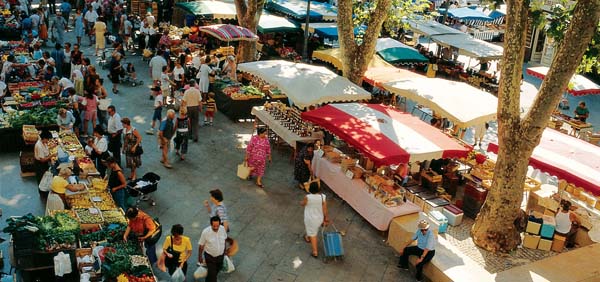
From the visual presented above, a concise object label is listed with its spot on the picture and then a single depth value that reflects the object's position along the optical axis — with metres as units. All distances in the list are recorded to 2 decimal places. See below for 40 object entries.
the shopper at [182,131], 12.66
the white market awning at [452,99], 12.95
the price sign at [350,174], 11.60
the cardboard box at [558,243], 11.09
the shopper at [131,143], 11.29
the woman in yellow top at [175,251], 7.91
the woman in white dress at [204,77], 15.83
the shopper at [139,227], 8.20
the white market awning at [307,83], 13.26
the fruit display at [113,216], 8.72
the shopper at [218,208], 8.64
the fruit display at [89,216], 8.55
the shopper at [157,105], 13.43
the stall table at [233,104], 15.90
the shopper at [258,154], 11.88
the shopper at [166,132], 12.06
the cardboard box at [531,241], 11.06
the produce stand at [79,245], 7.54
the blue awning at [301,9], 23.88
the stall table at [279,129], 13.11
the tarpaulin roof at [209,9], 22.09
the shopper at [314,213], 9.44
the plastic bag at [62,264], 7.50
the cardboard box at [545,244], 11.08
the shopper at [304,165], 11.99
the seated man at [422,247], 9.35
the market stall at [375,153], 10.65
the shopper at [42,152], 10.65
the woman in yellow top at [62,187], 9.12
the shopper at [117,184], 9.67
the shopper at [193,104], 13.55
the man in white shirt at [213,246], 7.94
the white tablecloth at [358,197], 10.61
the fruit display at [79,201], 9.08
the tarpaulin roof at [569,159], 10.51
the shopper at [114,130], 11.71
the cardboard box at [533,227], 11.04
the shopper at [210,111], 15.41
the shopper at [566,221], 10.99
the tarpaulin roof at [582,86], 17.77
